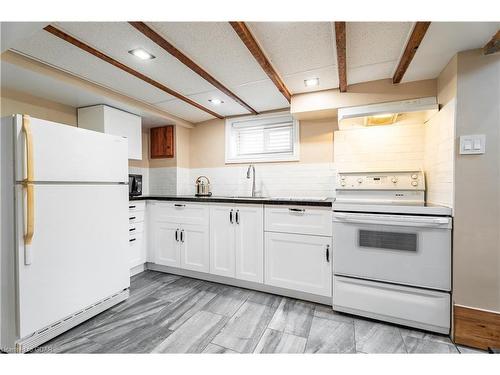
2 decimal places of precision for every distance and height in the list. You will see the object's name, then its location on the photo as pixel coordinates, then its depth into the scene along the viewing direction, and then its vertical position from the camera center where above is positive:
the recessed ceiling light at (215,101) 2.63 +0.96
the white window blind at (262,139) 2.94 +0.60
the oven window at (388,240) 1.68 -0.44
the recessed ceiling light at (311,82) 2.11 +0.95
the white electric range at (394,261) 1.60 -0.60
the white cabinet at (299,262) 1.97 -0.72
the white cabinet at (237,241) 2.24 -0.60
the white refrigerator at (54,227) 1.41 -0.31
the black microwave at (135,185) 3.01 -0.03
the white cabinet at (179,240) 2.52 -0.66
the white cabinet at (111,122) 2.55 +0.72
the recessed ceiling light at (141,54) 1.63 +0.95
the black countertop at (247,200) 1.99 -0.18
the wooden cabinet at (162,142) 3.34 +0.62
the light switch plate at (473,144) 1.48 +0.25
